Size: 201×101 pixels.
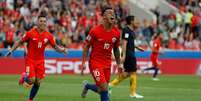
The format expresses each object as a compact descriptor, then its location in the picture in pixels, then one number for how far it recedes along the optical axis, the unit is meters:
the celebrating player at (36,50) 18.23
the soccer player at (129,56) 21.28
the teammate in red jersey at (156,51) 32.41
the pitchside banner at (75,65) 34.47
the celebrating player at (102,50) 16.34
